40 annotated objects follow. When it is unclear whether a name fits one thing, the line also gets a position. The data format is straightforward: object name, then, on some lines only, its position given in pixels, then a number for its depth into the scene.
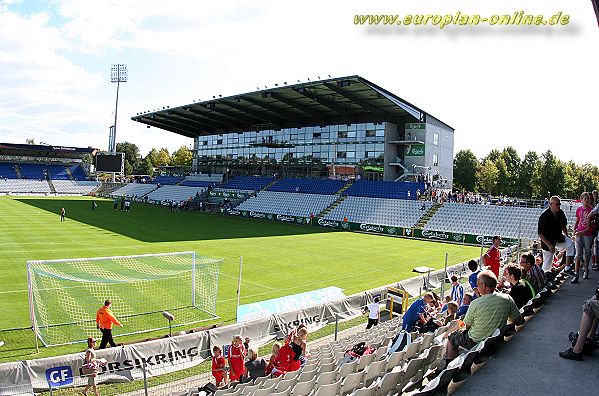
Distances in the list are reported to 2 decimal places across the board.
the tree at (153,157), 131.12
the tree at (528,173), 74.44
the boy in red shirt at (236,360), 8.17
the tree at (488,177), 77.19
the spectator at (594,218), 9.74
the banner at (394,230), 35.91
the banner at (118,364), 8.46
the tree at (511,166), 77.38
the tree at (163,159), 126.77
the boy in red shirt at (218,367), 8.34
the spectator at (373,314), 12.84
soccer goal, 13.17
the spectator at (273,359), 8.03
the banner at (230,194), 58.12
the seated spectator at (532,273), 8.76
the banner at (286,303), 13.59
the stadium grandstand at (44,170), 74.56
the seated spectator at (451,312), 8.52
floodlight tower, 80.91
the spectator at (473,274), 10.57
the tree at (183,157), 112.92
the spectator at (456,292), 10.72
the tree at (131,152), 134.71
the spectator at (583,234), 10.39
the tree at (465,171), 84.71
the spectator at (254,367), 8.28
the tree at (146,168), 123.88
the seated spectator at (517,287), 7.56
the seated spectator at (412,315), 7.91
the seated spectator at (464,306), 7.97
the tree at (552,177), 65.94
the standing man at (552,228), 10.45
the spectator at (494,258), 12.34
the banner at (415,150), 50.50
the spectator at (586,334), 5.66
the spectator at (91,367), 8.67
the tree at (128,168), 129.75
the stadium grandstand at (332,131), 48.52
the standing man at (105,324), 11.12
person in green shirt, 5.86
